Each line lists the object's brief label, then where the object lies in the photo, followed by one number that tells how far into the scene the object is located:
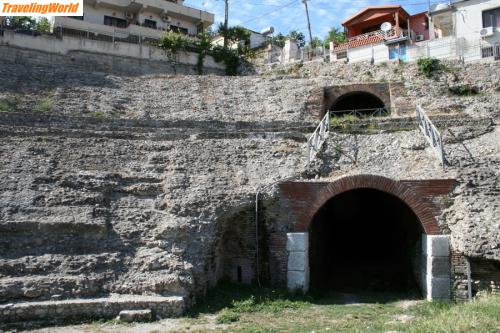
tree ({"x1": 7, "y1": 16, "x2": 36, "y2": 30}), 28.02
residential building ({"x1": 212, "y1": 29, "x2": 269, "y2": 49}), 36.34
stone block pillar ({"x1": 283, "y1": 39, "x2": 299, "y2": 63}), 32.03
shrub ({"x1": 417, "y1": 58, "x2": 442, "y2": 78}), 22.94
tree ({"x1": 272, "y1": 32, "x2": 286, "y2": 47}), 36.77
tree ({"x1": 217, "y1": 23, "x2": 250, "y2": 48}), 34.88
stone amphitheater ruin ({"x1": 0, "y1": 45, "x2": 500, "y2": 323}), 11.38
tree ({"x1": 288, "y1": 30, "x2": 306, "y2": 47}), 46.56
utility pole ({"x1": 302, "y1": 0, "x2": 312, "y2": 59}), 43.67
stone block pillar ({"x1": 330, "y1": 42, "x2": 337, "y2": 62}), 29.75
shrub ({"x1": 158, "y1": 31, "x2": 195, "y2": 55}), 29.98
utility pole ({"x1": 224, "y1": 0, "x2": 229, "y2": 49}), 34.64
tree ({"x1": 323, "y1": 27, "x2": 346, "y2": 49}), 37.76
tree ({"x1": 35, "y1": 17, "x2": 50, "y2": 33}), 29.31
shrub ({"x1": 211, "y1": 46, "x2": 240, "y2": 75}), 31.20
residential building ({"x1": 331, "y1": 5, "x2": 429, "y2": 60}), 28.53
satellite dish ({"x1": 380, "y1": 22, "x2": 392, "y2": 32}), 29.75
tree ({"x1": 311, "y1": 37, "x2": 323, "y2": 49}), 39.05
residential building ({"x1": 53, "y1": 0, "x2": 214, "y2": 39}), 30.59
